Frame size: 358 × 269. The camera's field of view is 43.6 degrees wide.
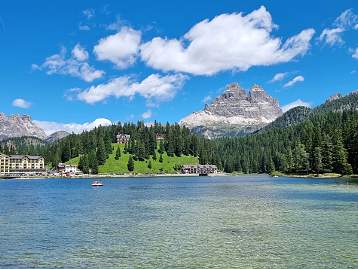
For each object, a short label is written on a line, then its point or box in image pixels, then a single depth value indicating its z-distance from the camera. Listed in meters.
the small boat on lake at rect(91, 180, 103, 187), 188.95
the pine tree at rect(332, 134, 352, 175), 195.95
